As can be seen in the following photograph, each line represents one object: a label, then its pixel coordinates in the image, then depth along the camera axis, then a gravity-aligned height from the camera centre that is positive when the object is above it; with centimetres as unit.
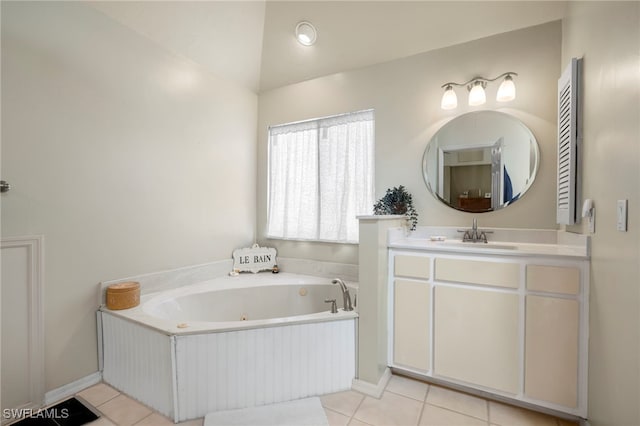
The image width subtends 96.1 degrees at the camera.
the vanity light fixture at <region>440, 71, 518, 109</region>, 209 +90
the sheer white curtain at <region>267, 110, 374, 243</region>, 269 +32
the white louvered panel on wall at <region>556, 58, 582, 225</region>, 163 +41
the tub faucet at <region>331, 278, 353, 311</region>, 198 -63
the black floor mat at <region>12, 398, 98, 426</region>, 156 -117
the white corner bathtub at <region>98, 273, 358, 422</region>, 162 -91
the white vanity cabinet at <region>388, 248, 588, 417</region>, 154 -67
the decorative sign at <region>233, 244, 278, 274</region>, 296 -53
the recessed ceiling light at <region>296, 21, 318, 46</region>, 254 +158
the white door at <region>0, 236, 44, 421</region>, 157 -67
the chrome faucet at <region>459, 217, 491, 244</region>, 215 -19
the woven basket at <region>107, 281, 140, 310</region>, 193 -60
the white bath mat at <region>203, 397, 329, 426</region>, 157 -117
